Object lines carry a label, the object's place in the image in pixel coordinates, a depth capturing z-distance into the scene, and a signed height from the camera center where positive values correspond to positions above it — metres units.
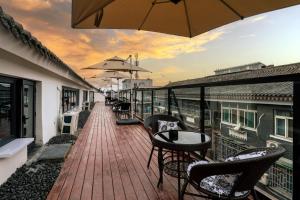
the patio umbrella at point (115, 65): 4.90 +1.12
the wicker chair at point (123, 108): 6.23 -0.45
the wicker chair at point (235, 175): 1.00 -0.54
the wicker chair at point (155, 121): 2.34 -0.37
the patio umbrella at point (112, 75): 7.55 +1.25
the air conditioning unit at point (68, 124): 4.80 -0.84
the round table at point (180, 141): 1.52 -0.48
